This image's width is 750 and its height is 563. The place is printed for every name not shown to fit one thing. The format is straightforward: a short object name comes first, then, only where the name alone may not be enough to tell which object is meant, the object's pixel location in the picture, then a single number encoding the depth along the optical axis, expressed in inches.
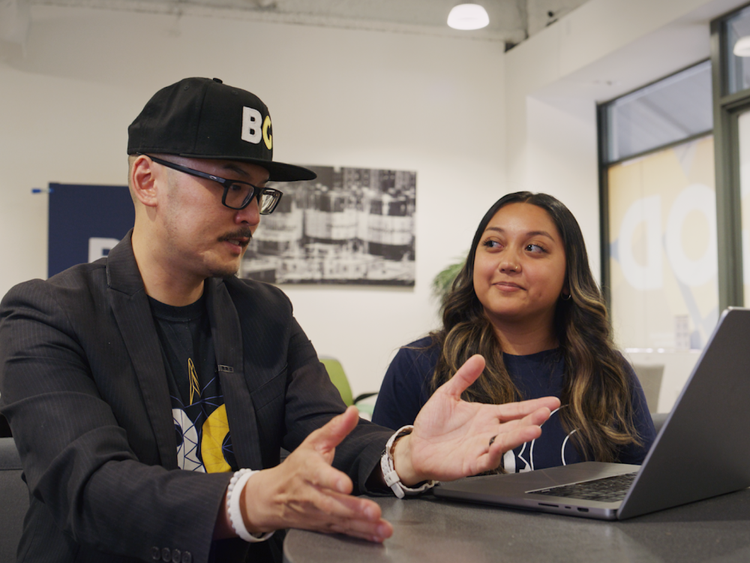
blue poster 201.6
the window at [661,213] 193.8
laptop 32.4
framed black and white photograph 217.8
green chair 189.6
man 36.6
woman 65.9
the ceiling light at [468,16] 184.1
